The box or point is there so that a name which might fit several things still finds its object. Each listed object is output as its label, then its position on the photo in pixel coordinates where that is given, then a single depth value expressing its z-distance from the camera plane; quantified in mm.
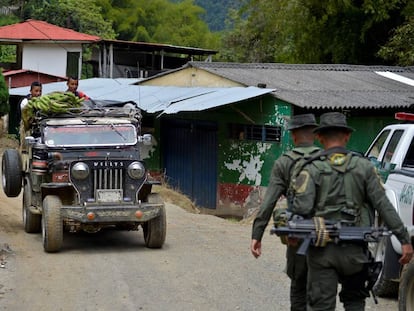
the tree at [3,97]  25606
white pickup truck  7289
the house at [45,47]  41688
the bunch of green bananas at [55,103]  12219
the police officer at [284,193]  6117
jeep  11320
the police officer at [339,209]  5824
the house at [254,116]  19484
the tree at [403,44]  25141
